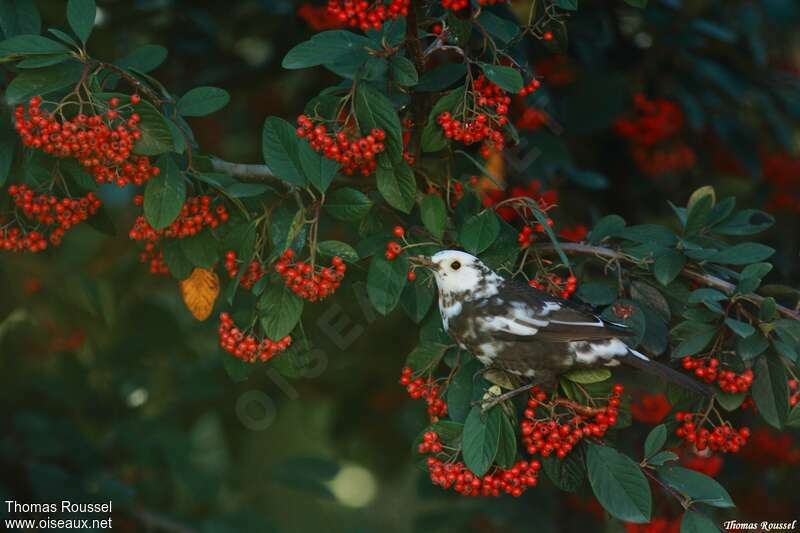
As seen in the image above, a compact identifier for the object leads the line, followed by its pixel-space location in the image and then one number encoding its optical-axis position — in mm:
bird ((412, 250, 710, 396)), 5262
